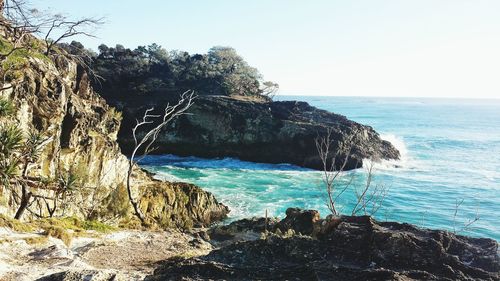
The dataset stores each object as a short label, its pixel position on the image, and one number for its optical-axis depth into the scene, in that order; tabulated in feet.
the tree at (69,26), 47.42
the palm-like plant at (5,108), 51.48
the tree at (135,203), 70.13
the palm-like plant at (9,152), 46.96
